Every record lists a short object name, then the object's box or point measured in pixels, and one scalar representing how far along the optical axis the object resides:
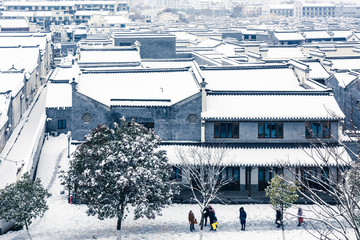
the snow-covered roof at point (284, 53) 69.97
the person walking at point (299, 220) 27.08
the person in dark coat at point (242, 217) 26.67
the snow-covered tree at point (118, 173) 24.50
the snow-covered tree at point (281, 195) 24.91
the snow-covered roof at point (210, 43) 82.31
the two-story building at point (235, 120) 31.19
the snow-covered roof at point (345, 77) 45.37
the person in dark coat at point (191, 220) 26.92
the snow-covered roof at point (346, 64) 57.56
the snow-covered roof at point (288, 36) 99.81
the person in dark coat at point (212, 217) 27.05
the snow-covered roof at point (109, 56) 52.09
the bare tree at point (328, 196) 25.37
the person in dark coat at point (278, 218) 27.22
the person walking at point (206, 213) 27.52
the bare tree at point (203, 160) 29.00
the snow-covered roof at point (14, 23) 124.31
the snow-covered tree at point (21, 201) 24.58
